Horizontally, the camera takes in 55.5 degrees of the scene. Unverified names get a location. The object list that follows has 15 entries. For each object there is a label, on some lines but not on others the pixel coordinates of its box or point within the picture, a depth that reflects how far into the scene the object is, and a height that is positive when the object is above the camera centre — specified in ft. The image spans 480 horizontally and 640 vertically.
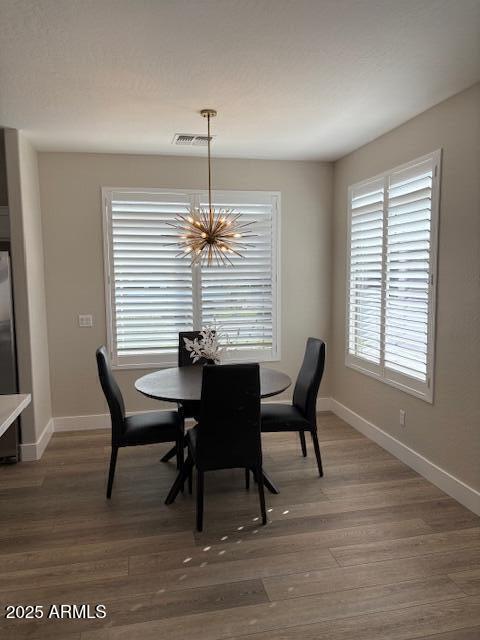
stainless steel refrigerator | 11.92 -1.84
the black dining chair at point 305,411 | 11.21 -3.39
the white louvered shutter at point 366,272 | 13.17 +0.19
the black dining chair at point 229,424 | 8.82 -2.87
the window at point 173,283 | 14.82 -0.11
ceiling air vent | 12.57 +3.97
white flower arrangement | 11.52 -1.73
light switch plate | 14.78 -1.28
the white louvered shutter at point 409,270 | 10.98 +0.18
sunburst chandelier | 15.06 +1.46
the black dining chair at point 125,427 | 10.44 -3.44
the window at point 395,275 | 10.91 +0.08
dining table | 9.84 -2.47
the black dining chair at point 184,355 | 13.24 -2.19
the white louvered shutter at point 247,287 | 15.57 -0.29
